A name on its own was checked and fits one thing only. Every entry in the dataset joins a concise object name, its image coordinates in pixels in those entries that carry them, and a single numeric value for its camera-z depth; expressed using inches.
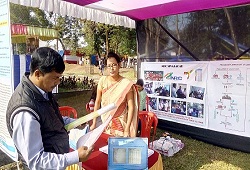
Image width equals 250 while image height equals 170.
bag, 140.8
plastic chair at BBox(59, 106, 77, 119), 135.2
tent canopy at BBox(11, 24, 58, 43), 326.0
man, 40.0
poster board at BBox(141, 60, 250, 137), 143.1
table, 66.9
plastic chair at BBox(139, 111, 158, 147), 124.0
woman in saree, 96.9
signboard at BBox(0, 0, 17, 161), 91.9
